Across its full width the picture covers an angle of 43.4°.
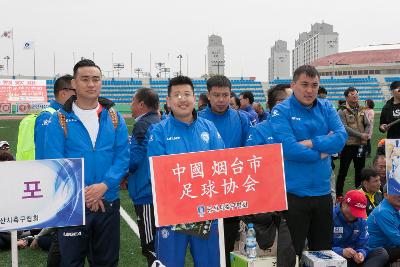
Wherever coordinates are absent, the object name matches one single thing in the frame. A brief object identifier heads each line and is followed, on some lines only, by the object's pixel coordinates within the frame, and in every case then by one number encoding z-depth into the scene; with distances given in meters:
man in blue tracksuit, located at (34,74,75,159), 5.29
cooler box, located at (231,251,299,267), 3.75
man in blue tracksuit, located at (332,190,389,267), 4.77
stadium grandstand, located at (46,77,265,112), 58.47
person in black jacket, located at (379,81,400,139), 7.89
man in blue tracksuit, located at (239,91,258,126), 8.31
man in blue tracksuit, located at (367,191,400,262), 5.10
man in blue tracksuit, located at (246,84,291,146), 4.32
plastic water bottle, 3.82
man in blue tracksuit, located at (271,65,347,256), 4.09
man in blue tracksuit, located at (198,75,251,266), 4.60
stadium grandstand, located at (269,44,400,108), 62.66
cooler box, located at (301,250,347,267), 3.94
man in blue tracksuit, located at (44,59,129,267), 3.87
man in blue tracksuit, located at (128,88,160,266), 4.48
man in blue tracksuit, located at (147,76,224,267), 3.73
